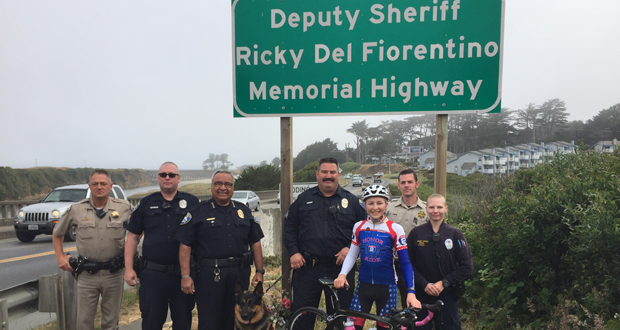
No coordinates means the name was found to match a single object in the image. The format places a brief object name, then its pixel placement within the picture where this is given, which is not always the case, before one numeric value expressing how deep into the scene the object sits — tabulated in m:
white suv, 10.86
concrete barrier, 8.21
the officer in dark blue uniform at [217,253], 3.13
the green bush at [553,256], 2.81
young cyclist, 2.79
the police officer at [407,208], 3.45
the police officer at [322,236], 3.15
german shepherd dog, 3.09
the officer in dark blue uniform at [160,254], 3.24
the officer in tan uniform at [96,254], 3.48
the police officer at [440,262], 2.82
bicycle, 2.36
